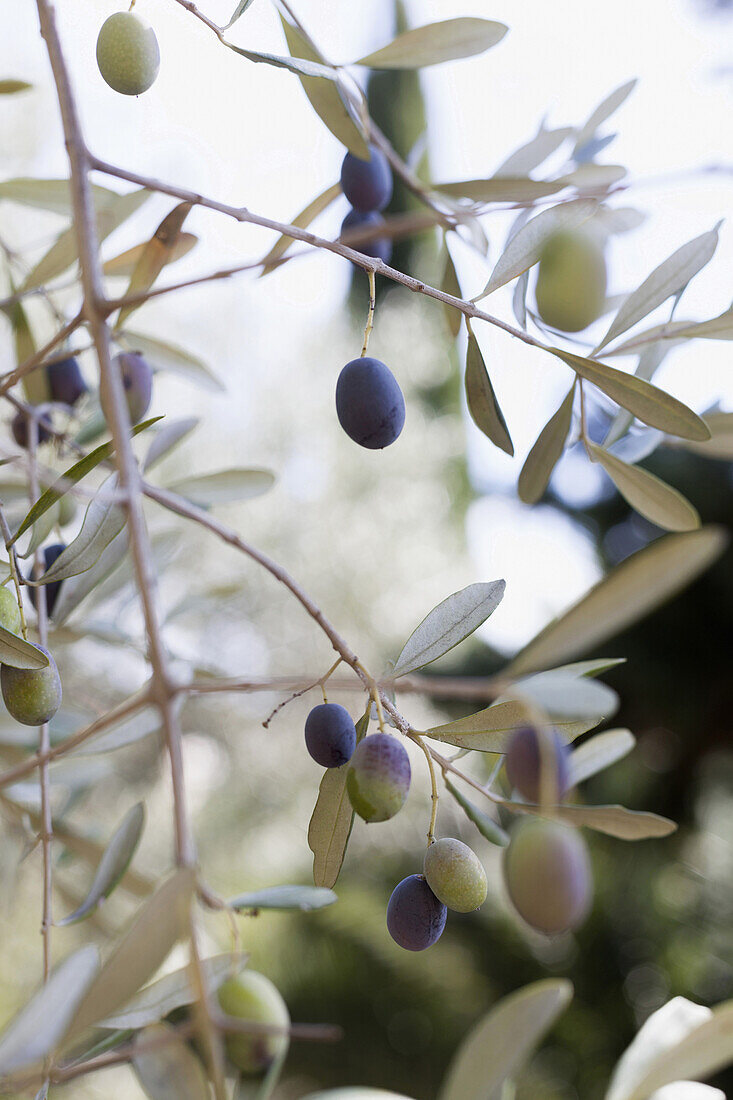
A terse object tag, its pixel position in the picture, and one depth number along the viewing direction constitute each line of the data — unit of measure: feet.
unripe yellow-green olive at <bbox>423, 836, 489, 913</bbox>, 0.81
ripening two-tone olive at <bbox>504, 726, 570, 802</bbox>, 0.62
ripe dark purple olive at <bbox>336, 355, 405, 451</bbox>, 0.98
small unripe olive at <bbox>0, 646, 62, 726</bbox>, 0.87
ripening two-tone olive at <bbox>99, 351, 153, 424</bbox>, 1.23
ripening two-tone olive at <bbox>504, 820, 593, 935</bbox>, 0.64
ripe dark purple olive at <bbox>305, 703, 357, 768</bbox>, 0.92
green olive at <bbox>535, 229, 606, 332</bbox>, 1.14
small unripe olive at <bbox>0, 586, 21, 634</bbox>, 0.93
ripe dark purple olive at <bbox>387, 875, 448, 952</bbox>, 0.86
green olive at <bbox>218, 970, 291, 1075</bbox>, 1.01
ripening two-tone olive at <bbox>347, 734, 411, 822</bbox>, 0.73
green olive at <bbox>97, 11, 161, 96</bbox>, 1.01
